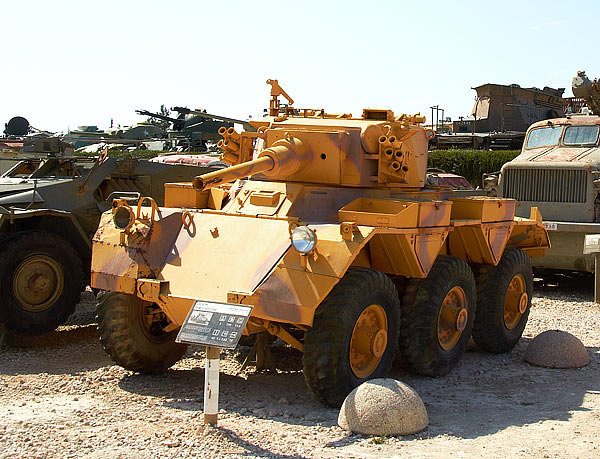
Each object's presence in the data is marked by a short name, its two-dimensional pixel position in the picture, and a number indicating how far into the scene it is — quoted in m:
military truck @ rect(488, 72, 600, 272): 11.97
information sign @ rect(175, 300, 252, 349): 5.73
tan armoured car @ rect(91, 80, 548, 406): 6.30
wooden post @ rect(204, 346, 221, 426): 5.74
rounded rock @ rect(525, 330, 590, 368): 8.09
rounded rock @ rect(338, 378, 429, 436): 5.78
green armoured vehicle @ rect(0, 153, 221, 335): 8.97
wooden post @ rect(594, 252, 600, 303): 9.52
